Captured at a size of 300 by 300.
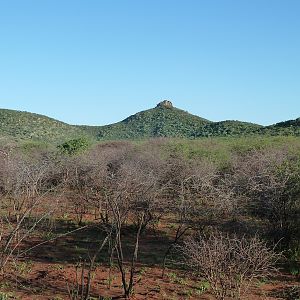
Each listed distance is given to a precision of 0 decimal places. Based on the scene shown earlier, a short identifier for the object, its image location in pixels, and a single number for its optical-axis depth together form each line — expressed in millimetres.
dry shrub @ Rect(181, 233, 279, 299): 8781
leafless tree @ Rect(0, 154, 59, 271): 16938
